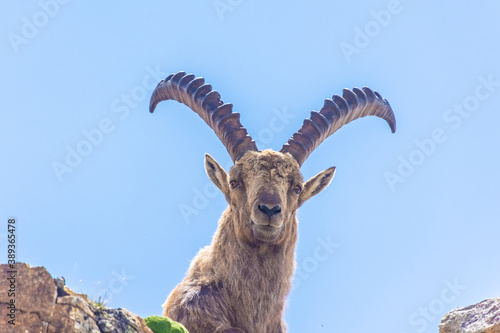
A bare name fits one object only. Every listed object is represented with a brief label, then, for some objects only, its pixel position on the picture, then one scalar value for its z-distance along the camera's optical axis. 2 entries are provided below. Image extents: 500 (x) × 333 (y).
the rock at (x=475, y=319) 19.58
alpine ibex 21.75
